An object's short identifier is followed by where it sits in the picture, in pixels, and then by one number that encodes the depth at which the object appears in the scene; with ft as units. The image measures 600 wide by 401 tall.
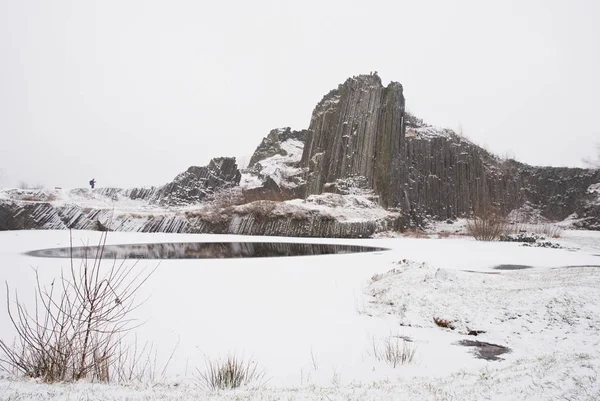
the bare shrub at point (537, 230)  79.27
